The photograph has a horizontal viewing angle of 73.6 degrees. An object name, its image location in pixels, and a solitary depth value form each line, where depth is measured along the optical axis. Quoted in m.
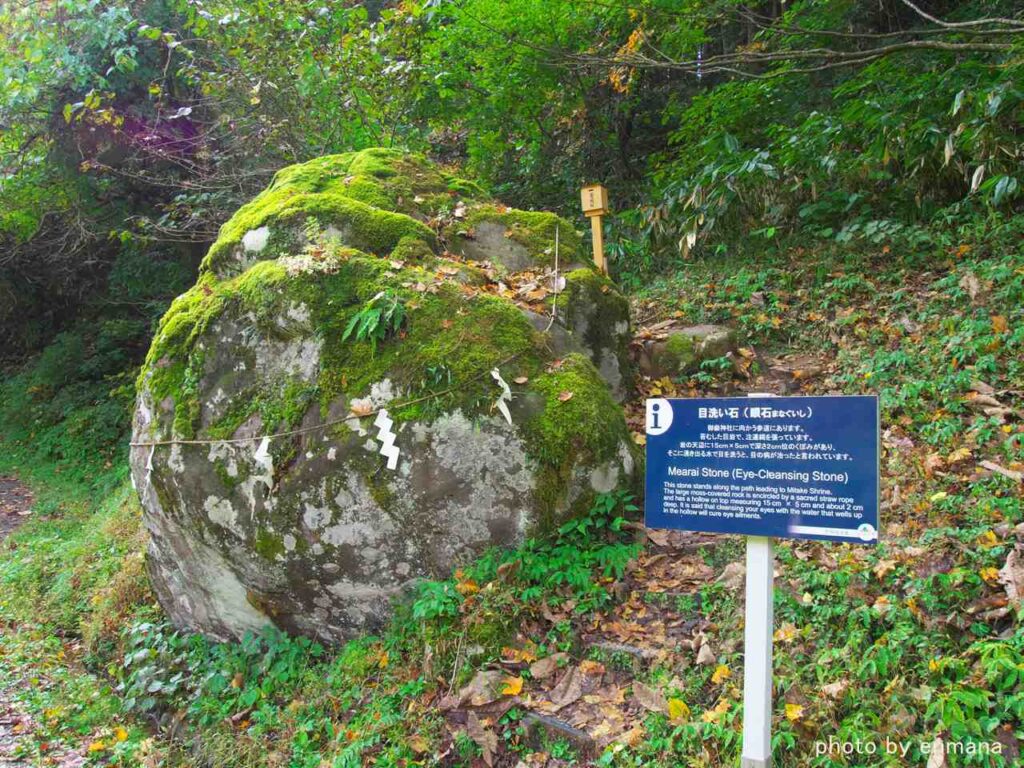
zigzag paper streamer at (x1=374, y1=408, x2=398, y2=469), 4.50
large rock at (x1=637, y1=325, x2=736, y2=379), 6.65
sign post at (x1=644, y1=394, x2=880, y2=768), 2.58
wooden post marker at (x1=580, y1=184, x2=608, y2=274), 6.80
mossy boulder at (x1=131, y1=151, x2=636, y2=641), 4.44
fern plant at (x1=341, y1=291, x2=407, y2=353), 4.86
